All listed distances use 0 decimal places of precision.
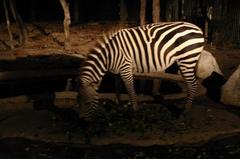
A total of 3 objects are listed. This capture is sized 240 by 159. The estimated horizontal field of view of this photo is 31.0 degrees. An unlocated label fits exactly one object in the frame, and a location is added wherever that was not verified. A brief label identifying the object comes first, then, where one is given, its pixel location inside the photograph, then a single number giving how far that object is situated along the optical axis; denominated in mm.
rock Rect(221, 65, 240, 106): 8789
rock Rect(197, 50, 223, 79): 10539
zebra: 7809
